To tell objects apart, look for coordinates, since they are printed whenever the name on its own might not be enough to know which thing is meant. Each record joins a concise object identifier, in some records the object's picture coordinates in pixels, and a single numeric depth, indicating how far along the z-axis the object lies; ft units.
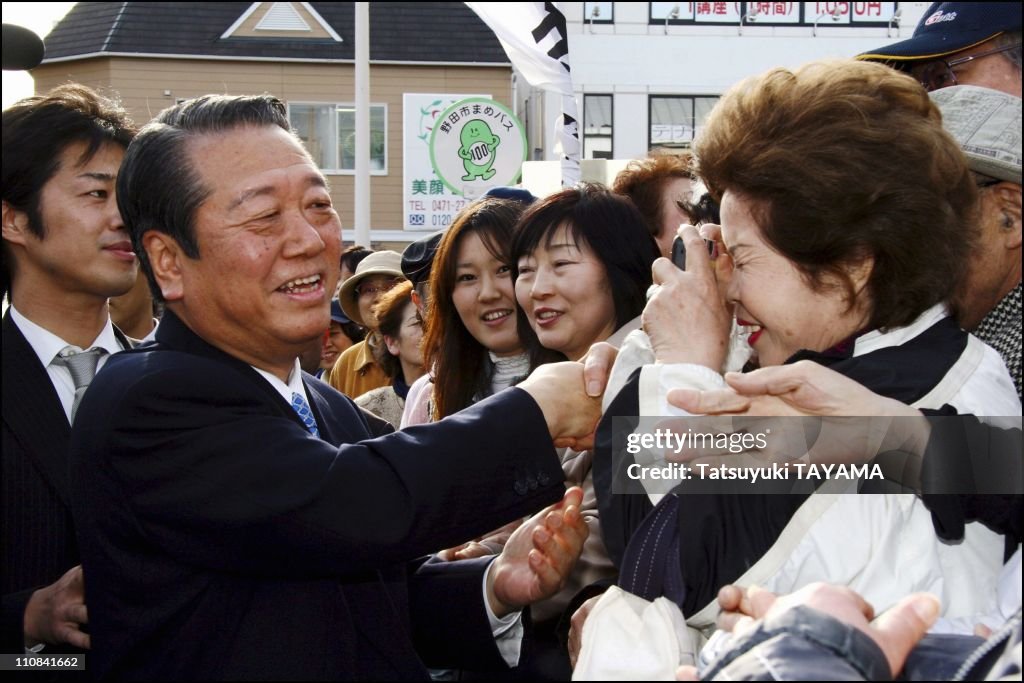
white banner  22.89
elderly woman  6.42
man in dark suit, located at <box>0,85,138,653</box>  10.59
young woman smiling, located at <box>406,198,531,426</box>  15.02
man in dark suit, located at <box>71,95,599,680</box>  7.35
